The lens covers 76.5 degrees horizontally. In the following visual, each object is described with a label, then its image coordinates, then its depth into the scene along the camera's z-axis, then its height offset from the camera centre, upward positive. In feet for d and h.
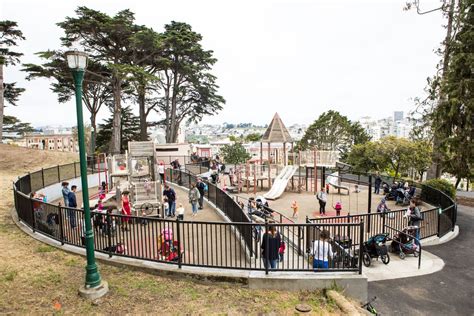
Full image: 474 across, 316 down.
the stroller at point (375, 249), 32.07 -12.40
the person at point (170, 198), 46.55 -9.70
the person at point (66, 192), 40.26 -7.45
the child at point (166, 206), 46.28 -11.01
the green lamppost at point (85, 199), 19.75 -4.26
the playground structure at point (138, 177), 45.09 -7.39
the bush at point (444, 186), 59.62 -10.68
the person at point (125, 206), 37.98 -8.86
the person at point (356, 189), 72.08 -13.49
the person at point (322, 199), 51.62 -11.16
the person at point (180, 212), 39.51 -10.08
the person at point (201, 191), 51.36 -9.75
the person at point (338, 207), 48.72 -11.86
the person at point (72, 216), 26.61 -7.07
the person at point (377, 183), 69.97 -11.66
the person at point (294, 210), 52.07 -13.31
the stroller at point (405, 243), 34.99 -12.96
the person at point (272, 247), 23.27 -8.80
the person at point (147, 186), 45.47 -7.70
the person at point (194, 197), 46.88 -9.68
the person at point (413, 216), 38.19 -10.51
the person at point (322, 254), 23.58 -9.48
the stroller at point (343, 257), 23.10 -9.64
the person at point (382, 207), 45.70 -11.36
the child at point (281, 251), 24.63 -9.68
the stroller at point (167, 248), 24.59 -9.40
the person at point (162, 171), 72.19 -8.57
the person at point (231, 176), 80.84 -11.26
